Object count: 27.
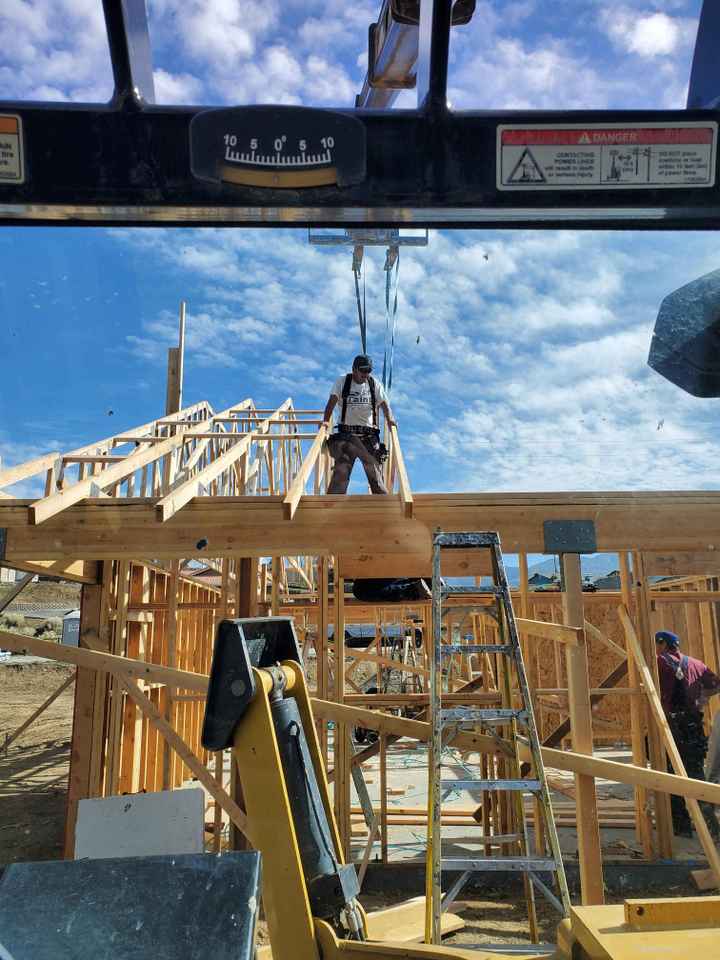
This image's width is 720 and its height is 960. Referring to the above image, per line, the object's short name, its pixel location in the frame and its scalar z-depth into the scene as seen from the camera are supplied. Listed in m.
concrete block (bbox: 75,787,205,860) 5.20
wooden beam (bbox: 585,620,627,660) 7.71
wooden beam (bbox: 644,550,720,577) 7.32
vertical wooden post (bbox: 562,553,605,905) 4.87
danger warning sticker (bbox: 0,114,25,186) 1.66
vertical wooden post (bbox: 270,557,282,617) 7.92
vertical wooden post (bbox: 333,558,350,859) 7.29
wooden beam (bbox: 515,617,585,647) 4.89
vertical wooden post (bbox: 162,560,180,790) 7.65
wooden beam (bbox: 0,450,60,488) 6.04
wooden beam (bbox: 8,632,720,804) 4.53
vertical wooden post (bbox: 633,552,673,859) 7.44
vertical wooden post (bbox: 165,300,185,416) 12.44
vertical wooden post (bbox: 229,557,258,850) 6.84
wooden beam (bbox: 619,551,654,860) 7.54
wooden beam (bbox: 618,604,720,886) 6.20
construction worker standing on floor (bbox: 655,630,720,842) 8.16
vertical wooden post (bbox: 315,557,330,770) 7.37
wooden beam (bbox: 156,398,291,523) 4.79
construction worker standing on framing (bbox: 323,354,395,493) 7.84
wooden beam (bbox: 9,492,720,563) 5.48
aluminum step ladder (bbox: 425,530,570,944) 3.21
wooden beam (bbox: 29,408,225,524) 4.79
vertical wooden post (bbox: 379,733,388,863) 7.34
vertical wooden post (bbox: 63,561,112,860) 7.14
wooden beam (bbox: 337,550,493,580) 6.38
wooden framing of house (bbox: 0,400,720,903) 5.05
